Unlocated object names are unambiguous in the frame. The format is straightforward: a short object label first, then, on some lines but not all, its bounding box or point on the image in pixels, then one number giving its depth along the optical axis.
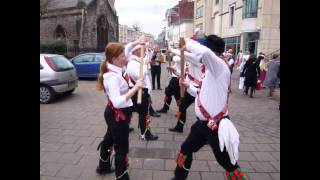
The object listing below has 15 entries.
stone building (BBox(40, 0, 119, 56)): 27.75
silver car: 8.41
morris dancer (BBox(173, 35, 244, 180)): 2.75
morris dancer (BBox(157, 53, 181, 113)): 6.58
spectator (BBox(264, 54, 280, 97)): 10.25
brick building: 56.06
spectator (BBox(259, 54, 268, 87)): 12.84
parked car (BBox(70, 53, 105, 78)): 13.76
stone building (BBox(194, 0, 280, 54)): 21.93
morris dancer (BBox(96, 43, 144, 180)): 3.07
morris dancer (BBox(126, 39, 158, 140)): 5.07
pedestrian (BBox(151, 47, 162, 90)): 11.01
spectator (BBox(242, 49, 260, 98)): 10.38
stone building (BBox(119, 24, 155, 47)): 90.44
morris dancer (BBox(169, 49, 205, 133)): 5.05
